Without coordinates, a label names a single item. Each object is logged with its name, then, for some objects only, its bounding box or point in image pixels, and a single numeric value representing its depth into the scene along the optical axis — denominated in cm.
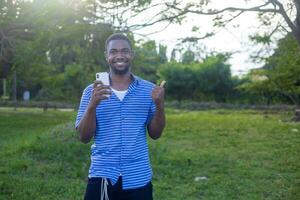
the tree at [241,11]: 784
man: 314
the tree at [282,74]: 1129
